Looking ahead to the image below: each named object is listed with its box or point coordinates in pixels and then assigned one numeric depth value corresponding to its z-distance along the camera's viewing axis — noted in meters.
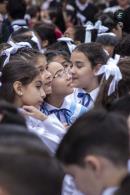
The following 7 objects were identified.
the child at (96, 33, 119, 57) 9.29
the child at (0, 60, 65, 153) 5.29
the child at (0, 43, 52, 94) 6.31
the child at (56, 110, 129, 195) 3.10
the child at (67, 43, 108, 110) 7.07
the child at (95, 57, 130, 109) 6.43
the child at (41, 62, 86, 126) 6.37
